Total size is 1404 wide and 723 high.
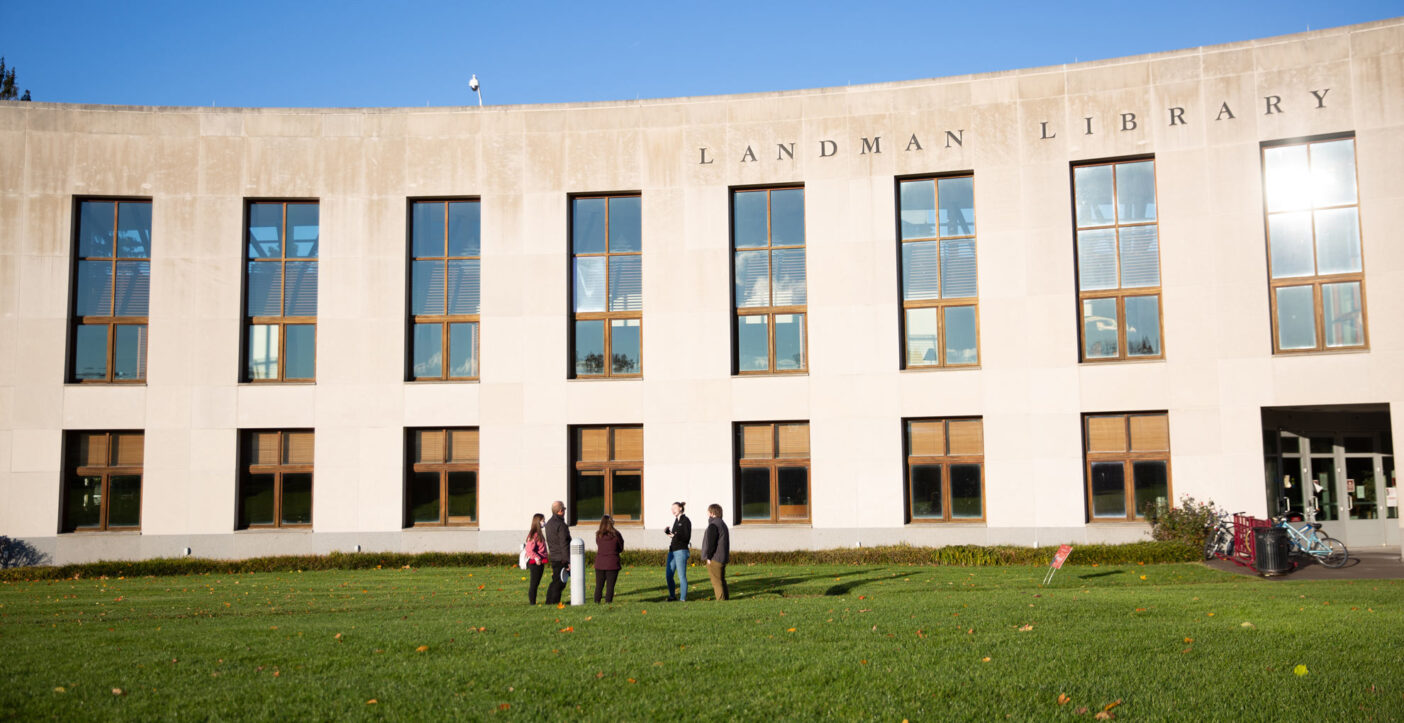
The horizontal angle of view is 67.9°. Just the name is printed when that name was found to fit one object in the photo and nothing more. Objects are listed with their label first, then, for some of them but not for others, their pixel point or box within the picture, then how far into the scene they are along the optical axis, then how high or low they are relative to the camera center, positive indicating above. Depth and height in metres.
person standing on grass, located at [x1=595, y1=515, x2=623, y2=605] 17.55 -1.69
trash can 20.72 -2.12
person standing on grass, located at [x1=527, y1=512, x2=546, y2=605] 17.62 -1.73
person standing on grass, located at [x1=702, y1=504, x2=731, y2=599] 17.77 -1.69
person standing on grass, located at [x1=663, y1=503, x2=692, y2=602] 17.86 -1.60
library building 25.64 +3.61
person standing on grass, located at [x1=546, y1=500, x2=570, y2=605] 17.42 -1.62
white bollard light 17.17 -1.95
